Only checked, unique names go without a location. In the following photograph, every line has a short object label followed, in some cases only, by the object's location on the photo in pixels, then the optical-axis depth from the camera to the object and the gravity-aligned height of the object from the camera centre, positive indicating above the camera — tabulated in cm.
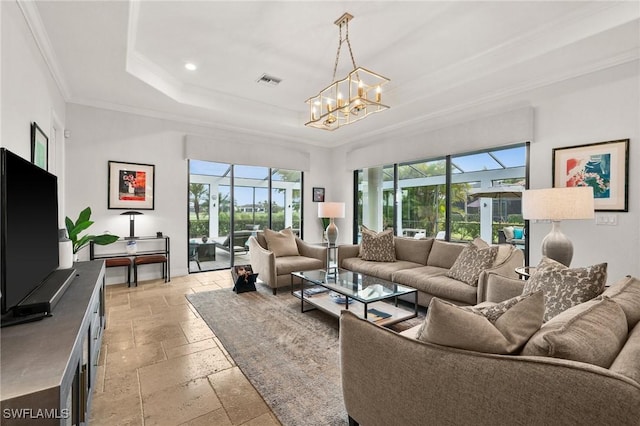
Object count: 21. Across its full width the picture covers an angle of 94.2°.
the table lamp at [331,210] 512 -1
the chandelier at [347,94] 290 +181
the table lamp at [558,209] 253 +1
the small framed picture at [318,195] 710 +35
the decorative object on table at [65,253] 242 -37
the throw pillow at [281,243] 478 -56
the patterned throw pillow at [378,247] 441 -57
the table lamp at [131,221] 468 -19
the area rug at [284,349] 182 -119
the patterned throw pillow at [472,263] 309 -57
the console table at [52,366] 86 -53
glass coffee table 282 -83
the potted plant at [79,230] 285 -23
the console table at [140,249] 456 -65
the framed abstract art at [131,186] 472 +38
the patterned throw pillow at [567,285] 165 -44
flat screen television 128 -11
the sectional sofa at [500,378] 82 -55
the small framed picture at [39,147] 261 +59
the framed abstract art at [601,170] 317 +45
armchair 416 -77
